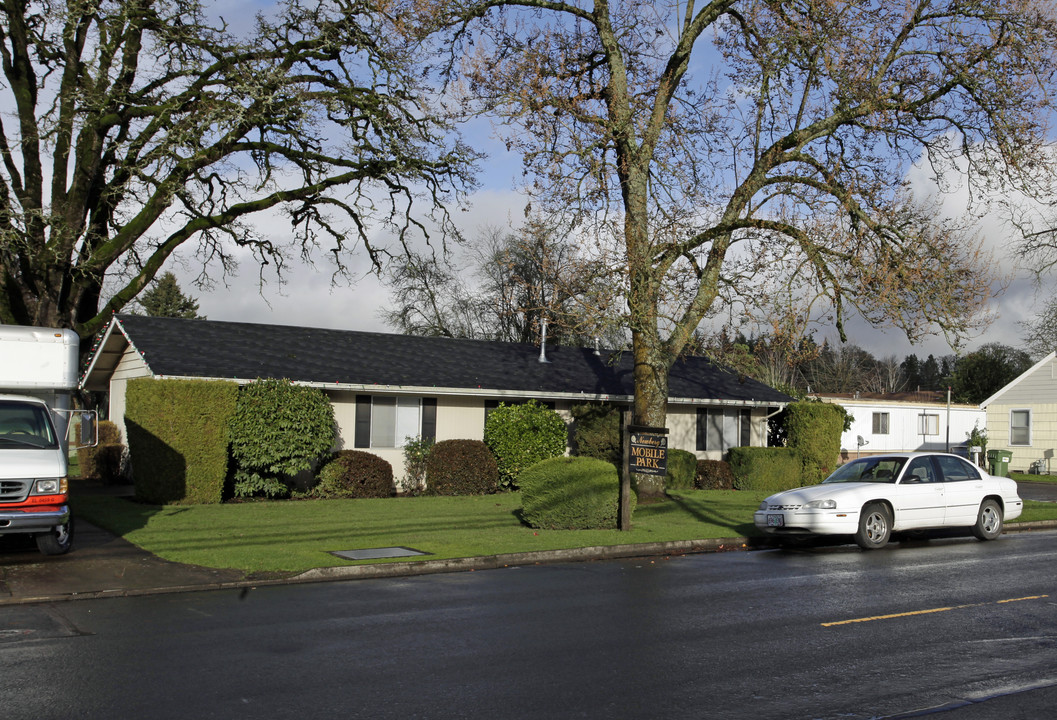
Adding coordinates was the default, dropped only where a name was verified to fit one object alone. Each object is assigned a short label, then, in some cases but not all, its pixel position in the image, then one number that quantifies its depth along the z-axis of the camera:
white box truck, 11.94
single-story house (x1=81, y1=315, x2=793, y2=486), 22.98
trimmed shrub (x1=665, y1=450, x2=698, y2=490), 25.72
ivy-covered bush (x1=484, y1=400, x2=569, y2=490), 24.39
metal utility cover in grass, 12.91
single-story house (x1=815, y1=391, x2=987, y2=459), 48.41
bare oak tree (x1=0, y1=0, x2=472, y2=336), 24.50
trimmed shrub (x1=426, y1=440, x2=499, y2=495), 23.42
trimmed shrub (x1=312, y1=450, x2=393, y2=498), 21.83
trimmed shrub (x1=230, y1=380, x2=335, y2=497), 20.30
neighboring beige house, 37.62
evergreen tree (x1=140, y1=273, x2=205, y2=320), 70.94
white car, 15.00
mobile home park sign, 16.20
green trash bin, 30.94
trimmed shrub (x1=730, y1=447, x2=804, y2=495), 26.67
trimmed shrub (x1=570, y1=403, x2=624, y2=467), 25.14
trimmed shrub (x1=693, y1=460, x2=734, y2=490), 26.47
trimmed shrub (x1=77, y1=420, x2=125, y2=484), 24.70
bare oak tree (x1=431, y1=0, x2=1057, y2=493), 18.25
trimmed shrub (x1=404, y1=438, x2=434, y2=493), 23.92
